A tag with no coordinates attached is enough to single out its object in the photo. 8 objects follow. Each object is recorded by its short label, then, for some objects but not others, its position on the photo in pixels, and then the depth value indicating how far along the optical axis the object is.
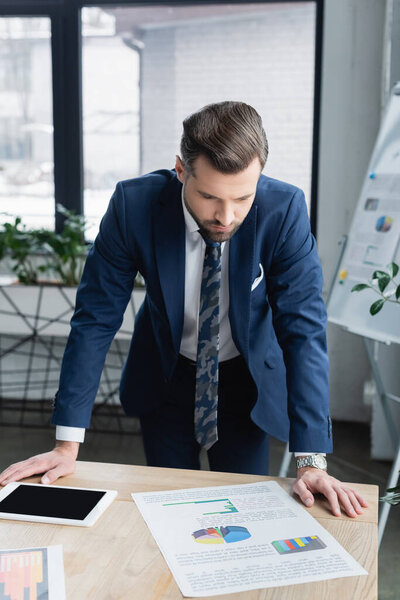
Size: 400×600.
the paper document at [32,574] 0.94
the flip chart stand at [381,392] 2.68
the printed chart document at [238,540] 0.98
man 1.26
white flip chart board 2.50
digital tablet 1.16
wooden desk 0.95
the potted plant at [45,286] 3.50
